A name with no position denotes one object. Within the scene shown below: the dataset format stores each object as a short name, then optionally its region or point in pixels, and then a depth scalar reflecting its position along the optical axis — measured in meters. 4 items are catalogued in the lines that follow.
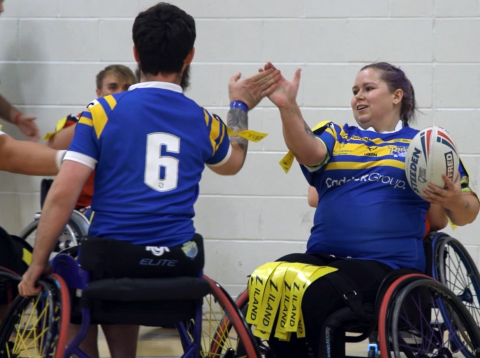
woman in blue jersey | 9.46
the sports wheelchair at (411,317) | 9.18
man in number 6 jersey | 9.02
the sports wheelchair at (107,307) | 8.96
